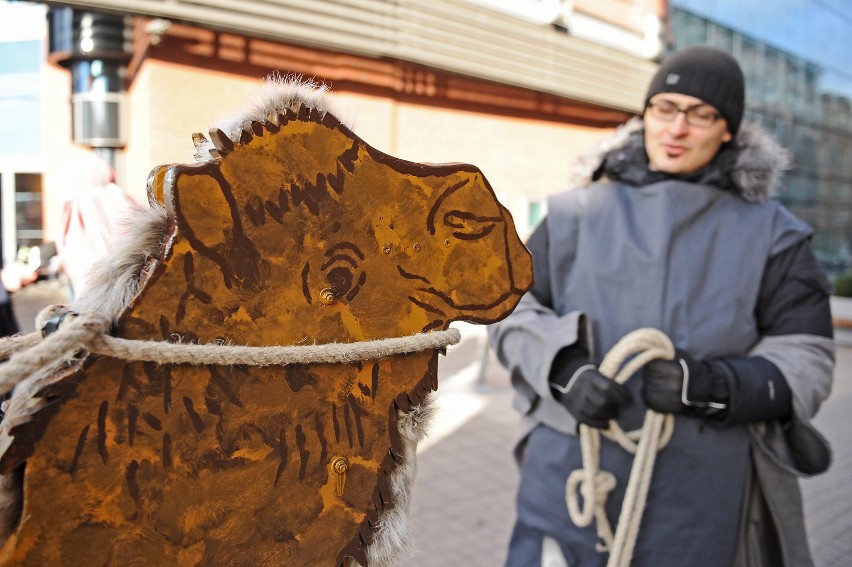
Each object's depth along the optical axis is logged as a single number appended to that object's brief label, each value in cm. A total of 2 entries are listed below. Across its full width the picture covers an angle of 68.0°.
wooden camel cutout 64
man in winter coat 157
